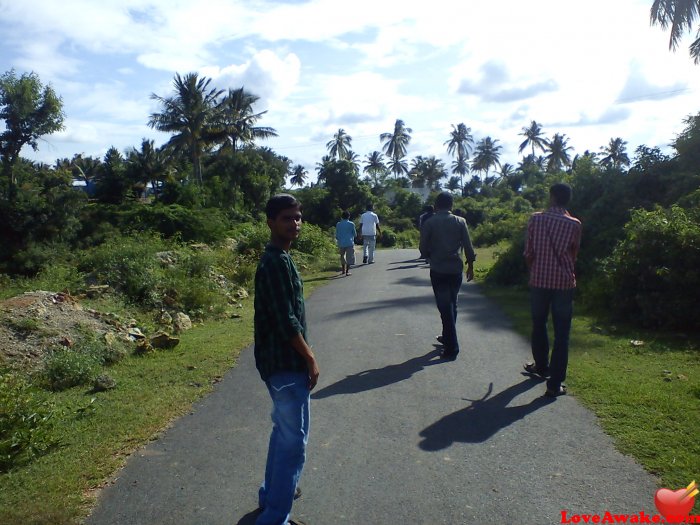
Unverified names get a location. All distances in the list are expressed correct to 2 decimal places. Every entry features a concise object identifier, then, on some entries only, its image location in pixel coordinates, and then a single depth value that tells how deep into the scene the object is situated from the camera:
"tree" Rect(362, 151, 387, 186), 84.38
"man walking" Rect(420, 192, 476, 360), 7.55
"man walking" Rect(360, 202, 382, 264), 19.00
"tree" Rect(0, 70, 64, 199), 34.53
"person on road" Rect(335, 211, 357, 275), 16.98
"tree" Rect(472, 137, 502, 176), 86.26
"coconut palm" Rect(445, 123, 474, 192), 84.25
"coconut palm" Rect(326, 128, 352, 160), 76.38
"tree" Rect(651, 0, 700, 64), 20.58
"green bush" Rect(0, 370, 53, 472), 4.88
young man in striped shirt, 3.51
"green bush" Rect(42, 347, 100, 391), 7.20
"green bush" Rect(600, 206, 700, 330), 8.52
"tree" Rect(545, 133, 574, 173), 74.62
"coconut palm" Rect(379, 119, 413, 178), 82.75
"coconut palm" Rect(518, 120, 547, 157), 77.31
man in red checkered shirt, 5.94
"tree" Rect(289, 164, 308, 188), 87.56
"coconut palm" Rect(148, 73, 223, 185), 49.38
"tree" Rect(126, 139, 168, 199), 46.25
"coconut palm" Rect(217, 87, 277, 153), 54.31
